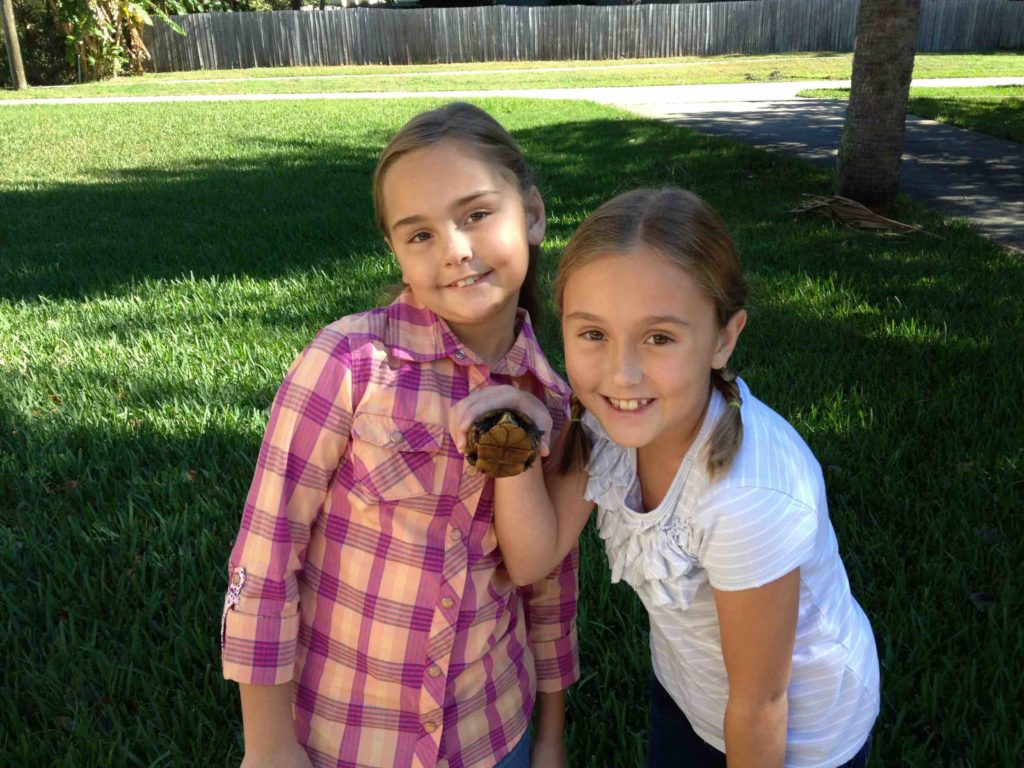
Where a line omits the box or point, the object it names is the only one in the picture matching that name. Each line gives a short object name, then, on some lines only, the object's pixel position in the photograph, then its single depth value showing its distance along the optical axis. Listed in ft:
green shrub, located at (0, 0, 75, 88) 79.66
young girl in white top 4.47
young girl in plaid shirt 4.81
